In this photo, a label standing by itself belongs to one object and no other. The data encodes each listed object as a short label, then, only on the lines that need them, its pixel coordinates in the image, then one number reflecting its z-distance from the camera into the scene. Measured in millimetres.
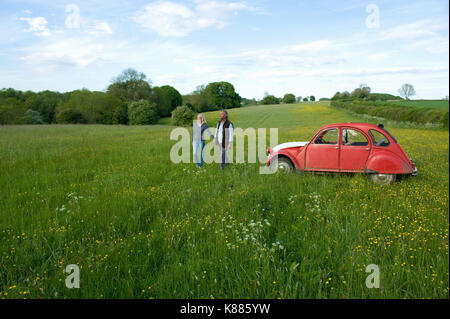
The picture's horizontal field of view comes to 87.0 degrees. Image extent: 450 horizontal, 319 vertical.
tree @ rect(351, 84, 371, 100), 34856
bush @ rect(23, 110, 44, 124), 55278
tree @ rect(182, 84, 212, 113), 58153
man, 9008
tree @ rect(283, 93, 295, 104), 82600
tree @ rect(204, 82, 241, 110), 48906
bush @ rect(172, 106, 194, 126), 54122
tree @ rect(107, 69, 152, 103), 75250
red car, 6773
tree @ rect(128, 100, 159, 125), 59656
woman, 9602
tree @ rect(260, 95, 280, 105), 86506
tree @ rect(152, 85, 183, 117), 78062
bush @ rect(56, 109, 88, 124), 57344
